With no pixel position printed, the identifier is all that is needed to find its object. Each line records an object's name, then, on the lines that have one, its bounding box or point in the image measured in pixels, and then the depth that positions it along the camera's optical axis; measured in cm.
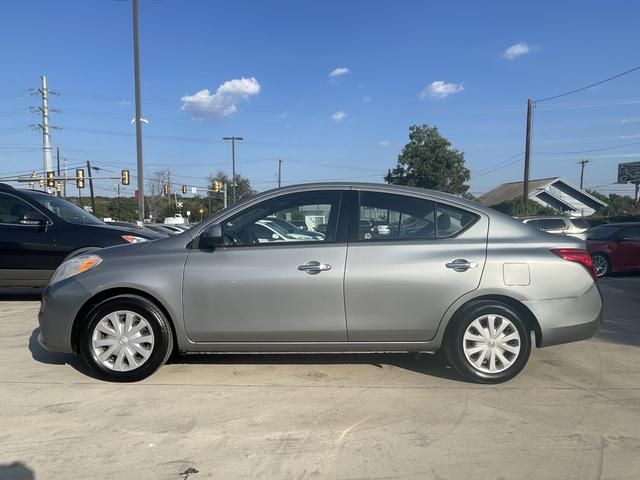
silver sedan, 418
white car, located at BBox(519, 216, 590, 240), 1462
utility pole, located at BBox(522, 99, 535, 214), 2905
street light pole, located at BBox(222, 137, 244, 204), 4849
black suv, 739
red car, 1207
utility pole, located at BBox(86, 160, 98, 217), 5280
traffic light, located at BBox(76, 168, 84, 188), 4300
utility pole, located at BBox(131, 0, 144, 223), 1608
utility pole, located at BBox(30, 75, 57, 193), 4650
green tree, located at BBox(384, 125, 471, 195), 4438
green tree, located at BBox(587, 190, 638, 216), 4156
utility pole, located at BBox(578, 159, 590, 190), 7566
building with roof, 4659
